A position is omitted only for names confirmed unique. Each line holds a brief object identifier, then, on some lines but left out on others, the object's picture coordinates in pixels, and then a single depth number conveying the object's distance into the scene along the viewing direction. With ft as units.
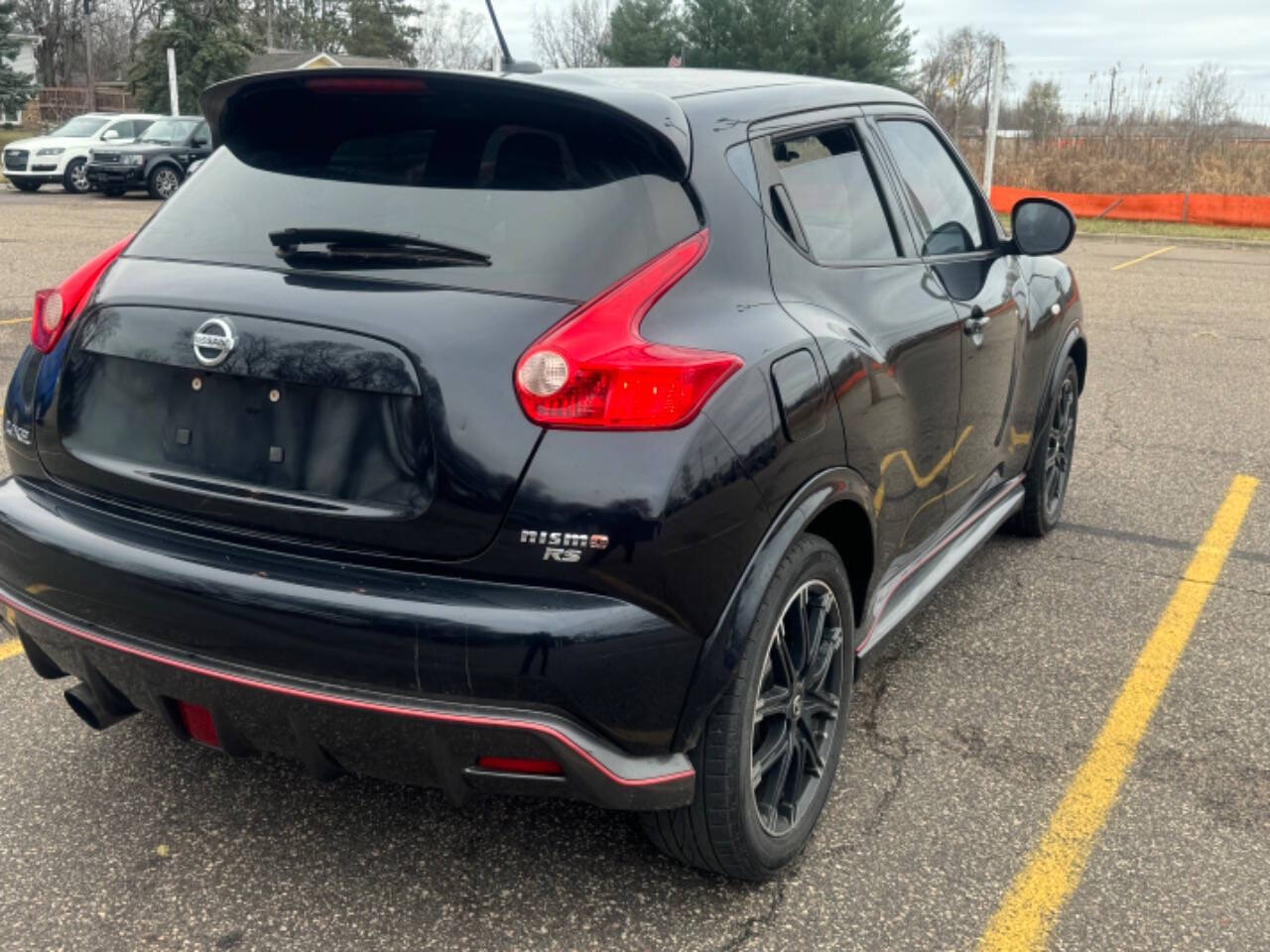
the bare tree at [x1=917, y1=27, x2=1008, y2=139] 150.20
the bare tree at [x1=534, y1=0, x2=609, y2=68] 241.00
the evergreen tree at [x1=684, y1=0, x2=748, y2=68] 143.13
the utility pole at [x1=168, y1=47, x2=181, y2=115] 106.45
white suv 85.46
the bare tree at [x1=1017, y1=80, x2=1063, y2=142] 112.82
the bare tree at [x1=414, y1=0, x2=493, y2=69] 248.52
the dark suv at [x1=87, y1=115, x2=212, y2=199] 81.51
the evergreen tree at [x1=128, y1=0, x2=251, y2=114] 149.38
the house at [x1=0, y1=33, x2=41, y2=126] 223.88
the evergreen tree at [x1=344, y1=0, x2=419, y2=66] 240.12
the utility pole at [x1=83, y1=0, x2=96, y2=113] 190.29
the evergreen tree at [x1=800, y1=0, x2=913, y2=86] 139.64
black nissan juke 7.31
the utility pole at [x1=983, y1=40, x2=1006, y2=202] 81.56
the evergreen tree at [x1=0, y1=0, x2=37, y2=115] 149.94
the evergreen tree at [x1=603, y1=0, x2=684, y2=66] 154.51
